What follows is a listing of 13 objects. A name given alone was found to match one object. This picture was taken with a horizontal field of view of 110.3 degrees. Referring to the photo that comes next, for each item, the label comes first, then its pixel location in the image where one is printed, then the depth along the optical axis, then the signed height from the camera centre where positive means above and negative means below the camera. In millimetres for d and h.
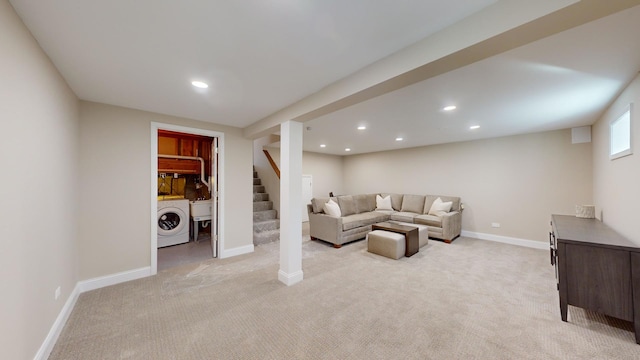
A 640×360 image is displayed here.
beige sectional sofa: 4613 -851
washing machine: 4504 -847
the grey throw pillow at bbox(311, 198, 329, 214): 5070 -548
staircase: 4711 -876
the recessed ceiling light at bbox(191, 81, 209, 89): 2262 +1011
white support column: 2879 -288
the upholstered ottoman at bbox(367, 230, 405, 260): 3736 -1100
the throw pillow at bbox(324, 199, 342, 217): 4780 -608
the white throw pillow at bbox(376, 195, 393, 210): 6355 -644
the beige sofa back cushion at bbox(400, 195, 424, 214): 5887 -627
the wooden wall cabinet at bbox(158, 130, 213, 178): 4980 +743
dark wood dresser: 1892 -860
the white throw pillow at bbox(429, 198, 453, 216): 5195 -648
